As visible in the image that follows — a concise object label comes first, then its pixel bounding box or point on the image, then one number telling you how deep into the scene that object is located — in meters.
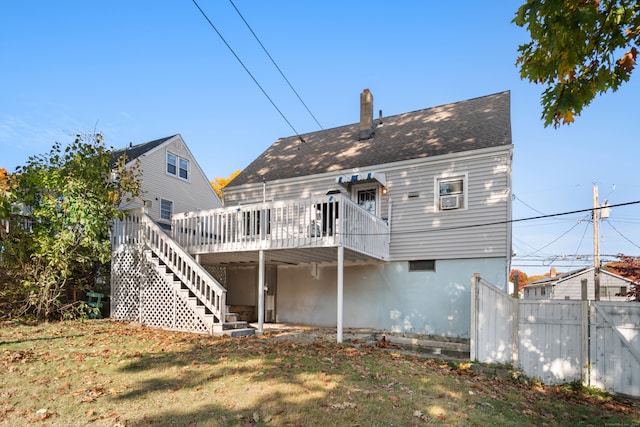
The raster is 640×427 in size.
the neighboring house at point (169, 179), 19.78
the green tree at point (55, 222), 10.59
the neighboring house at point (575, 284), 32.31
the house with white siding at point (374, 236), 11.11
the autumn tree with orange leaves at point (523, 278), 56.91
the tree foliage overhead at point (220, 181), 41.59
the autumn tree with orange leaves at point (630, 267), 17.34
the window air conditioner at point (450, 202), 12.34
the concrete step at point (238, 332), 10.09
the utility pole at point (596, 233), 21.01
